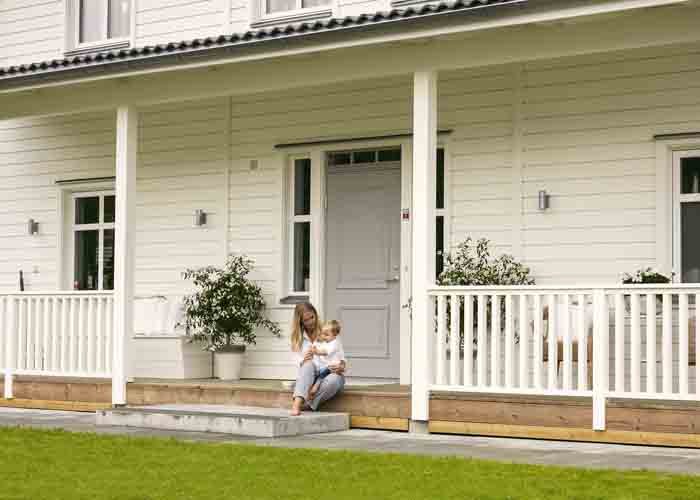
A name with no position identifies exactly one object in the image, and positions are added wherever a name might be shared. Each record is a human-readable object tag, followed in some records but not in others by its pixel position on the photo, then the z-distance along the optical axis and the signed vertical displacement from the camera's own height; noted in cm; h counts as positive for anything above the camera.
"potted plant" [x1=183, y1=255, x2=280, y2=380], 1310 -30
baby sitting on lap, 1085 -53
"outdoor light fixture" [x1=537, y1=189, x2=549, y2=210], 1154 +82
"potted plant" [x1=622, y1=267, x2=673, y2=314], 1054 +11
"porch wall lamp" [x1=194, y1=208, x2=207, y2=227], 1395 +77
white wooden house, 988 +109
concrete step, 1016 -108
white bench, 1337 -61
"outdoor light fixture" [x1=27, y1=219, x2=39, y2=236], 1536 +72
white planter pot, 1316 -78
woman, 1074 -65
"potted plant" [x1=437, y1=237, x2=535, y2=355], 1141 +17
